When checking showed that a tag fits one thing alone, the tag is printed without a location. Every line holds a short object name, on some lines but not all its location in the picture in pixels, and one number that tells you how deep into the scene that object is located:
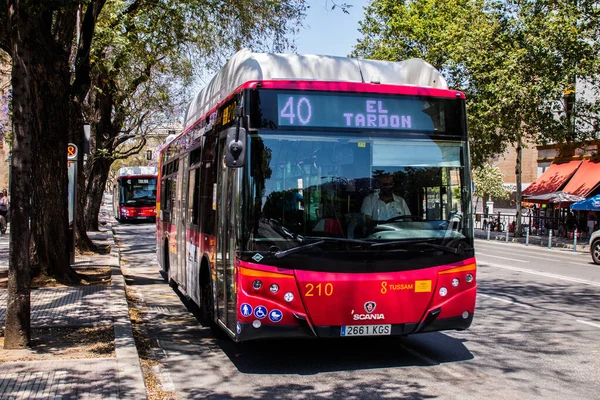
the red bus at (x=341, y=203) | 6.74
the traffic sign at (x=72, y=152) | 16.36
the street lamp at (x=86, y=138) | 16.63
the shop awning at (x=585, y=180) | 34.56
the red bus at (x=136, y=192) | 44.09
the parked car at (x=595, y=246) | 21.38
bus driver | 6.95
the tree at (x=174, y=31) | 15.52
